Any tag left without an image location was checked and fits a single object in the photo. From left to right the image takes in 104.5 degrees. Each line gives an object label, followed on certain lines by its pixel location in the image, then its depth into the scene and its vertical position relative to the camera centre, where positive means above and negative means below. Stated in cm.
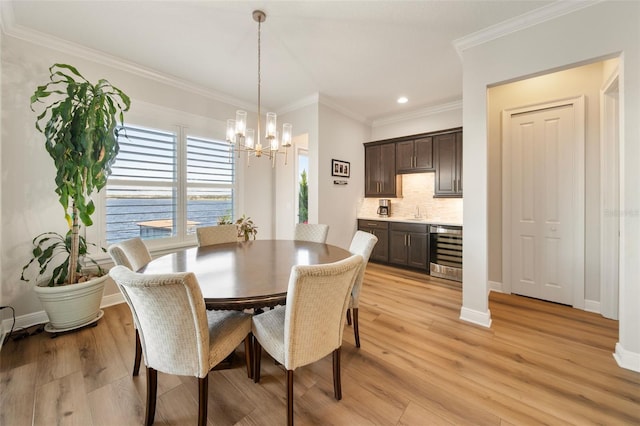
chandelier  215 +72
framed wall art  414 +76
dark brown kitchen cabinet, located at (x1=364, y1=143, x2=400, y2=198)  459 +78
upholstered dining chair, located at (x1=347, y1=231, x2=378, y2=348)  198 -43
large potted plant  218 +29
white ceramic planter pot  218 -84
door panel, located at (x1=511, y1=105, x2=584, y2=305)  282 +10
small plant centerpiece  305 -19
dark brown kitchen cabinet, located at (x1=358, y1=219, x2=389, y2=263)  450 -45
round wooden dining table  129 -38
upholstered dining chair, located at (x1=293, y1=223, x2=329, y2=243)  289 -25
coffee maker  479 +7
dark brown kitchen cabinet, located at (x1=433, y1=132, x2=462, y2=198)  390 +77
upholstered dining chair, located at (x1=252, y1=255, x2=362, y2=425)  121 -58
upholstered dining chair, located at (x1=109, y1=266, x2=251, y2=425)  110 -57
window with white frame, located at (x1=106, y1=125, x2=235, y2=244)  291 +35
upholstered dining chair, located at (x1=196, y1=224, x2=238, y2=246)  275 -27
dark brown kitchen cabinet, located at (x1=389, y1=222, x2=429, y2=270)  405 -56
